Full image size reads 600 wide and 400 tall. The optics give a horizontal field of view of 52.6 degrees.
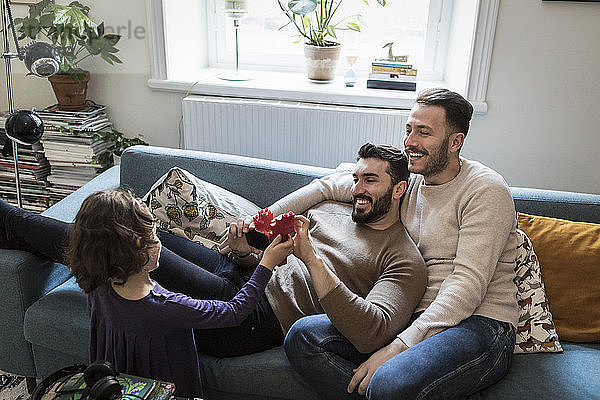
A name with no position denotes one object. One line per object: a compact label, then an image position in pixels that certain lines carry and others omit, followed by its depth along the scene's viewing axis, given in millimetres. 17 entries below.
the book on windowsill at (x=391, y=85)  2939
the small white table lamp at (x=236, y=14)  2977
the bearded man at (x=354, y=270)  1658
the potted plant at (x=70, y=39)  2807
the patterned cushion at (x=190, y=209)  2100
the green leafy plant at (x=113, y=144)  3007
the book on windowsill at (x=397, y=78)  2961
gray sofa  1713
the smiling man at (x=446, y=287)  1583
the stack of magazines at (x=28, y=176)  3045
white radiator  2834
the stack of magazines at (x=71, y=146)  2949
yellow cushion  1883
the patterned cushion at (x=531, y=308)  1813
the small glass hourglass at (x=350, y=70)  3016
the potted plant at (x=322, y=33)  2998
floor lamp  2176
